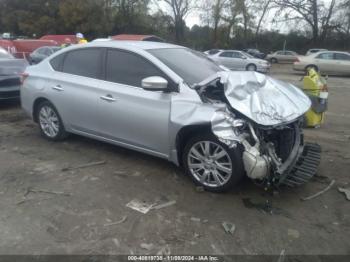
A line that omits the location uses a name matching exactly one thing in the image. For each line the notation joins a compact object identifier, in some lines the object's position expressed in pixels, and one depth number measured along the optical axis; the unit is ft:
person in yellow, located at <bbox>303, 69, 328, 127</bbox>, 21.66
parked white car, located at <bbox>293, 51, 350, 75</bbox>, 67.51
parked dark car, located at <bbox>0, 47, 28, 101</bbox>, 26.99
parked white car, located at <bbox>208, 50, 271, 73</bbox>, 73.10
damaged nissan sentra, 12.51
